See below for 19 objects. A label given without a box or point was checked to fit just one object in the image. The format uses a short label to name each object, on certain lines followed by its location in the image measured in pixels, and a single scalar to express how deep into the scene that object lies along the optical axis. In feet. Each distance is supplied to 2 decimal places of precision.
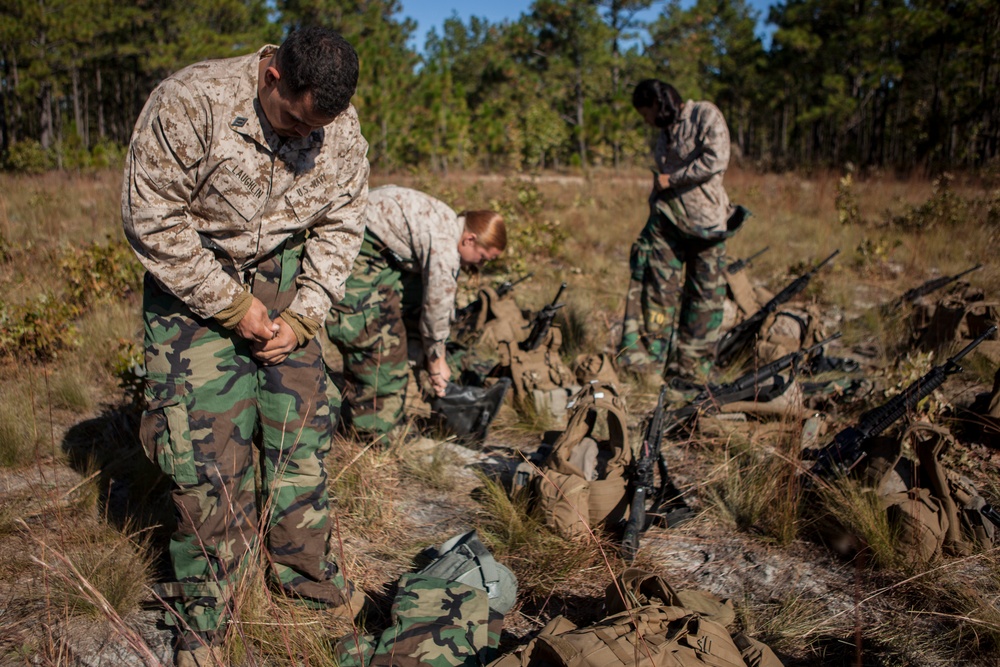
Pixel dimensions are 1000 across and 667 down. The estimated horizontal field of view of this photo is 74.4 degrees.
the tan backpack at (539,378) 14.17
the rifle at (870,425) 10.15
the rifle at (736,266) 18.98
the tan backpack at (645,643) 5.78
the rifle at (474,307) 17.71
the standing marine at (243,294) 6.45
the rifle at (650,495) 9.21
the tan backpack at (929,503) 8.95
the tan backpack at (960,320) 15.17
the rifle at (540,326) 15.39
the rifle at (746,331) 17.07
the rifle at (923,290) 18.56
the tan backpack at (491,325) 17.15
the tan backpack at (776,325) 16.71
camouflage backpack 7.12
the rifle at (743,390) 13.01
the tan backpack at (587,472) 9.66
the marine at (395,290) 11.71
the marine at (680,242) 15.44
